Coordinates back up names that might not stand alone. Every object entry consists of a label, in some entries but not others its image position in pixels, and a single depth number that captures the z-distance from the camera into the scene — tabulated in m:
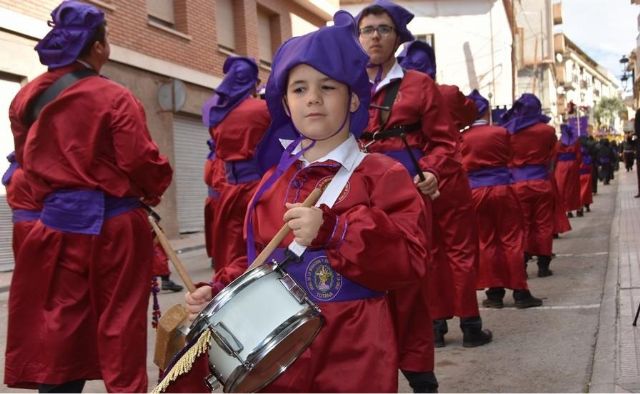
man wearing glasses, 4.15
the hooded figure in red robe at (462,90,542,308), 6.55
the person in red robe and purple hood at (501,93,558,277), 8.23
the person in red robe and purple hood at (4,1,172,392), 3.55
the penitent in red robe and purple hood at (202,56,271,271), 6.18
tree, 93.43
